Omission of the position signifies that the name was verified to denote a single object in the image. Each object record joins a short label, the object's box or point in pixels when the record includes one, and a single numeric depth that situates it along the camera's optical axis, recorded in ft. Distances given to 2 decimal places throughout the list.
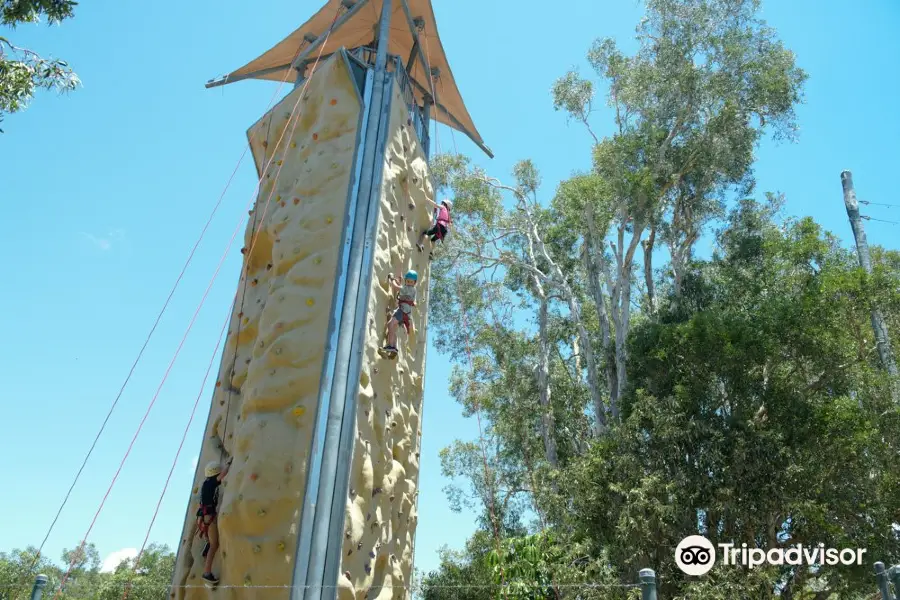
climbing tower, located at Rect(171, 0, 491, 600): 16.87
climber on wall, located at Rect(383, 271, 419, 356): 20.90
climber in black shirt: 18.06
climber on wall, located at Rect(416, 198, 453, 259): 25.43
